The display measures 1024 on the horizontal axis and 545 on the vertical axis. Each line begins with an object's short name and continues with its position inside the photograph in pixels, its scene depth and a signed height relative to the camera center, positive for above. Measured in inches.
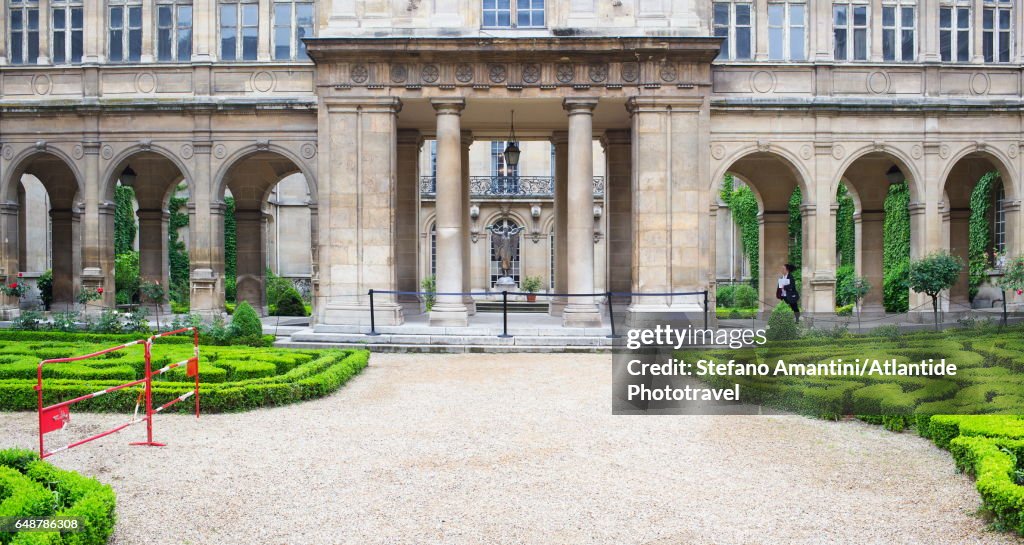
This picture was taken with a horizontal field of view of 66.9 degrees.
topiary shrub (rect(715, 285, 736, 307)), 1084.5 -37.2
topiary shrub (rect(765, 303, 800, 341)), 528.1 -39.5
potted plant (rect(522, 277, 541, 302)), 1352.1 -23.2
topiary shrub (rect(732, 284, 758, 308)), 1038.4 -36.9
